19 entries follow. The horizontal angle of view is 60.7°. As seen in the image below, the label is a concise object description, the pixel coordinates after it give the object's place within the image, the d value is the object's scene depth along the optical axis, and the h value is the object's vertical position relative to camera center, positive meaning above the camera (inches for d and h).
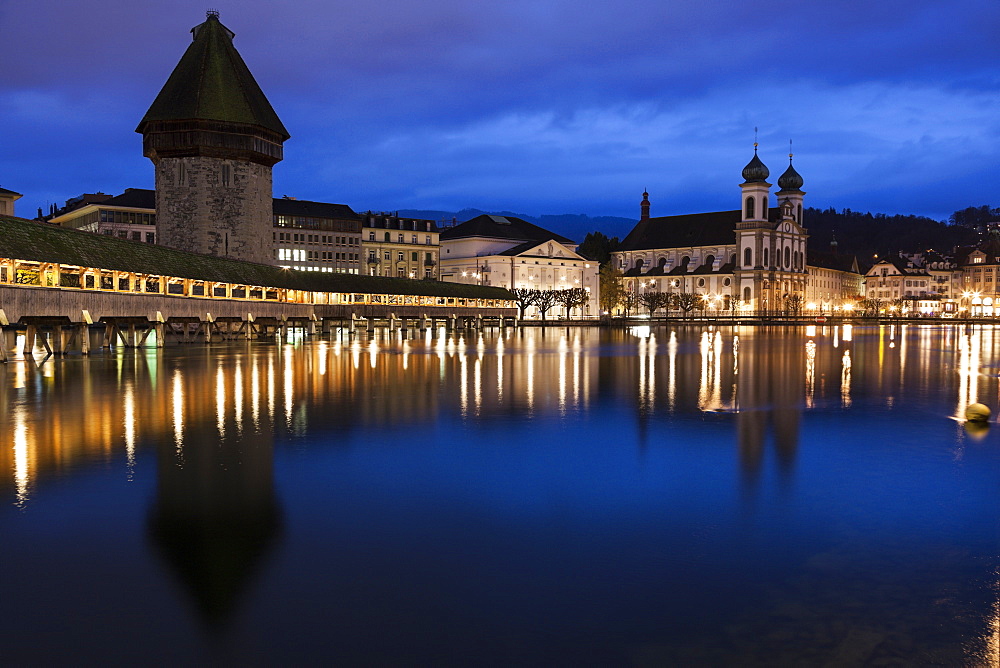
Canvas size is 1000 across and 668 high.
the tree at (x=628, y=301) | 4947.8 +58.6
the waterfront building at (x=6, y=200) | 3565.5 +495.0
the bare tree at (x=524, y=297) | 4124.3 +73.0
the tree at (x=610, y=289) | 4847.4 +122.9
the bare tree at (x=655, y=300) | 5216.5 +63.6
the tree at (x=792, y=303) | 5792.3 +38.4
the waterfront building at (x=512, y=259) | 4729.3 +297.1
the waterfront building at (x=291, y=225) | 4040.4 +445.5
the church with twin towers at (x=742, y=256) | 5738.2 +391.9
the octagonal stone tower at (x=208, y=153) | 2363.4 +451.8
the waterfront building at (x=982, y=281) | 6830.7 +205.8
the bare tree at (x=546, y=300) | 4182.1 +58.8
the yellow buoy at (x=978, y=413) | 569.5 -71.7
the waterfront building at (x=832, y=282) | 6633.9 +212.0
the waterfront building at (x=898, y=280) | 7180.1 +230.0
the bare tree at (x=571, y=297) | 4318.4 +69.8
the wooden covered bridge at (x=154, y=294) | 1170.6 +44.0
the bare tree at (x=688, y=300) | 5268.2 +60.2
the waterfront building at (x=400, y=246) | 4690.0 +375.5
